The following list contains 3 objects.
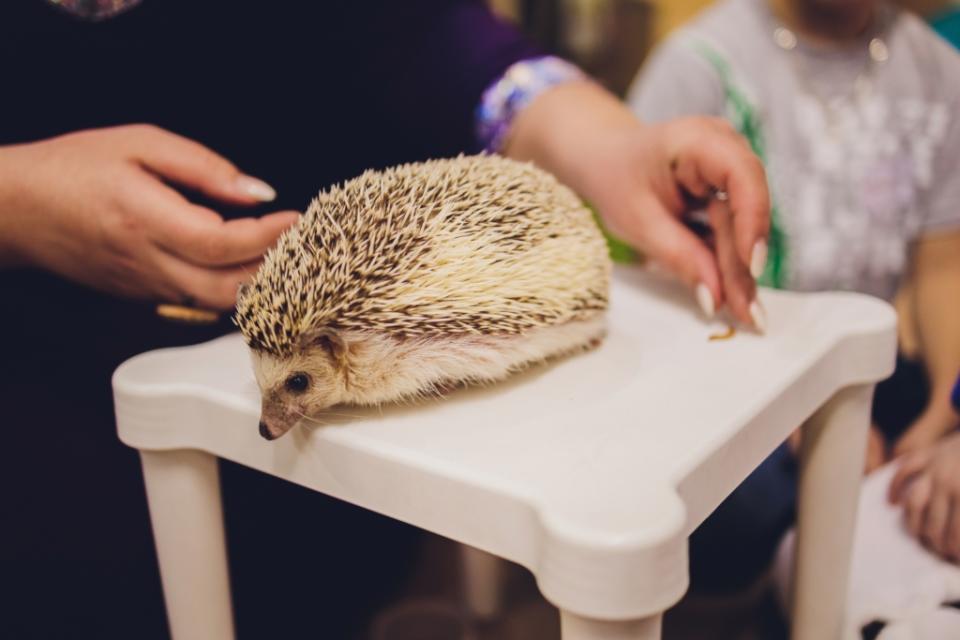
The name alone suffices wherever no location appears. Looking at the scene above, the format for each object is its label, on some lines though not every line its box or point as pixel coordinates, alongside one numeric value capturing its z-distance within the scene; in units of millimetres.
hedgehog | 456
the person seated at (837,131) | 1048
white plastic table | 379
